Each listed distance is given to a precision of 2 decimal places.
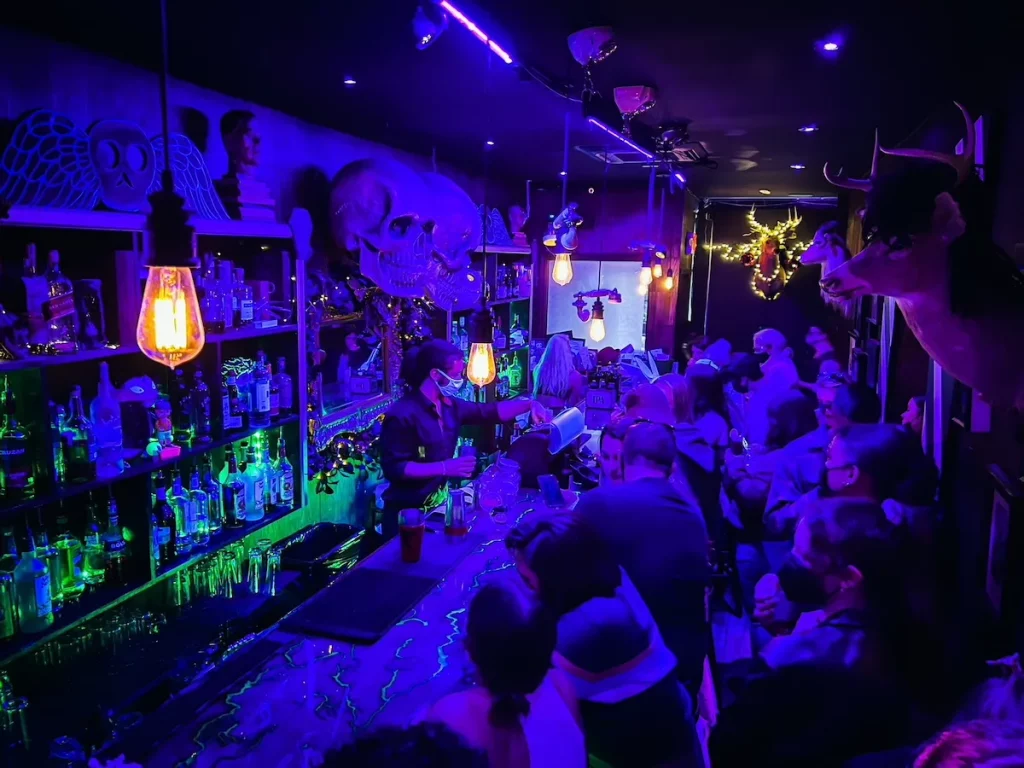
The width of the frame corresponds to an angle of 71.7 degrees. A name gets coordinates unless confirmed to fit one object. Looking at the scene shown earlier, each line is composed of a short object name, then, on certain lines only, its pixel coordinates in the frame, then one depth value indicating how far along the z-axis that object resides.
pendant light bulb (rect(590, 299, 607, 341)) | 6.06
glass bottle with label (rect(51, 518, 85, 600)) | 2.50
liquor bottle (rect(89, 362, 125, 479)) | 2.51
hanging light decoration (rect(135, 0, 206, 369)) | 1.68
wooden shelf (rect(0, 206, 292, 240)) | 2.14
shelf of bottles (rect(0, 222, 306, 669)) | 2.26
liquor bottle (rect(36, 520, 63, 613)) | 2.40
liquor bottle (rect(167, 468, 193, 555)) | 2.94
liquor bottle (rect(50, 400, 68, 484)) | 2.41
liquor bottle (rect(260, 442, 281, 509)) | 3.48
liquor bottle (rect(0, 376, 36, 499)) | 2.21
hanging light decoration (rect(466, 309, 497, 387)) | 3.55
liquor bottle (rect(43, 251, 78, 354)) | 2.33
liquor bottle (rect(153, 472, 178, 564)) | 2.79
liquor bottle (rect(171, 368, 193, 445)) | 2.97
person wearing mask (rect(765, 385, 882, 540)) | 3.73
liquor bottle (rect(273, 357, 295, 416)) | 3.54
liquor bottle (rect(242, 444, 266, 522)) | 3.36
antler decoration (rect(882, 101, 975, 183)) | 2.07
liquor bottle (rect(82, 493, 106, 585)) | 2.61
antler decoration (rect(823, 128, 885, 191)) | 2.21
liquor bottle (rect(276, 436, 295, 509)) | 3.56
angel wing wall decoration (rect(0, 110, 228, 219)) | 2.30
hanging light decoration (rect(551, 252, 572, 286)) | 5.47
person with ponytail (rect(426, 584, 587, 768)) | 1.39
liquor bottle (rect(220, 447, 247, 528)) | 3.27
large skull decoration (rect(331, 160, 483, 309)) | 4.19
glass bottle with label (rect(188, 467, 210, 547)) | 3.05
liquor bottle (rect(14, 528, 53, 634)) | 2.25
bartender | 3.70
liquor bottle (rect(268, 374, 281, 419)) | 3.49
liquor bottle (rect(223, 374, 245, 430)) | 3.21
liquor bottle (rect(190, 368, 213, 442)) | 3.02
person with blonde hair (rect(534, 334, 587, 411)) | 5.87
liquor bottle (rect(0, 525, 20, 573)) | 2.28
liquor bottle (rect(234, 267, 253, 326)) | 3.22
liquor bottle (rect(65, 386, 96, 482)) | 2.44
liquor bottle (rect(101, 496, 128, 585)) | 2.61
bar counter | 1.63
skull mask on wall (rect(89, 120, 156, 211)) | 2.54
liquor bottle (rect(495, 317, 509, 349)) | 6.38
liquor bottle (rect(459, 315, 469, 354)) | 5.91
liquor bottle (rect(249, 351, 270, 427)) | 3.34
